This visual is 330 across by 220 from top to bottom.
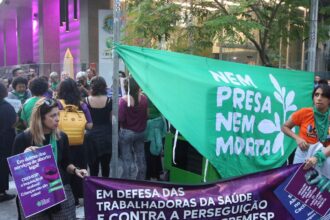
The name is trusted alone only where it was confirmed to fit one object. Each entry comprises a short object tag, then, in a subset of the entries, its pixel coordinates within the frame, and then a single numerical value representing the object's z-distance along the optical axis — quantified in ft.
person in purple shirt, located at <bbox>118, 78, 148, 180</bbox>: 20.80
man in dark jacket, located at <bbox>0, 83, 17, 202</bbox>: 20.03
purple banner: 11.34
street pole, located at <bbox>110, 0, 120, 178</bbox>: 13.19
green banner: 13.73
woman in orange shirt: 15.90
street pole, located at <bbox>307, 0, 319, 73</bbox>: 24.02
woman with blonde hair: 11.71
